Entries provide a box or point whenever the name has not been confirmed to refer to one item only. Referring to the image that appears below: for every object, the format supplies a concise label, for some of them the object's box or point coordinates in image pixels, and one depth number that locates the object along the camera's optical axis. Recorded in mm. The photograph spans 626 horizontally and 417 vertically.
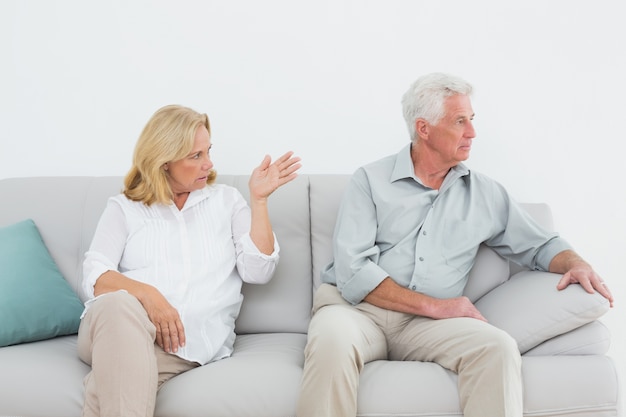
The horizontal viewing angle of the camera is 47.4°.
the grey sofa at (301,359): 1910
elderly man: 2166
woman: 2135
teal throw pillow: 2273
